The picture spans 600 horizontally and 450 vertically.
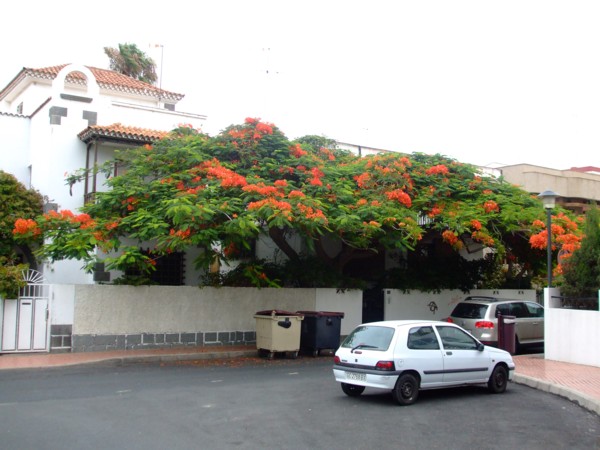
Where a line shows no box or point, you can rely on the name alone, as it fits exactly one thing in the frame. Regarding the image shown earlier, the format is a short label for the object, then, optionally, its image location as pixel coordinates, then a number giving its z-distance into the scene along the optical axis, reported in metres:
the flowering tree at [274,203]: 15.91
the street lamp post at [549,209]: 16.12
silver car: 17.70
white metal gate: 15.90
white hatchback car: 10.48
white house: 20.72
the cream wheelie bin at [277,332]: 17.16
